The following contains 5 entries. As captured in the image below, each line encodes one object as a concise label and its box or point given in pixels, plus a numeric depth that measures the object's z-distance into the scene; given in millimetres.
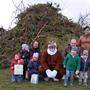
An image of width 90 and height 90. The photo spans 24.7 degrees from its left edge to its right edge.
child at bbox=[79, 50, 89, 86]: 6997
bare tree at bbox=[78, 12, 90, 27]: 8745
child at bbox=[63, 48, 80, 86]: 6909
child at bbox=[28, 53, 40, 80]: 7170
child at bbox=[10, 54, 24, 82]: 7138
